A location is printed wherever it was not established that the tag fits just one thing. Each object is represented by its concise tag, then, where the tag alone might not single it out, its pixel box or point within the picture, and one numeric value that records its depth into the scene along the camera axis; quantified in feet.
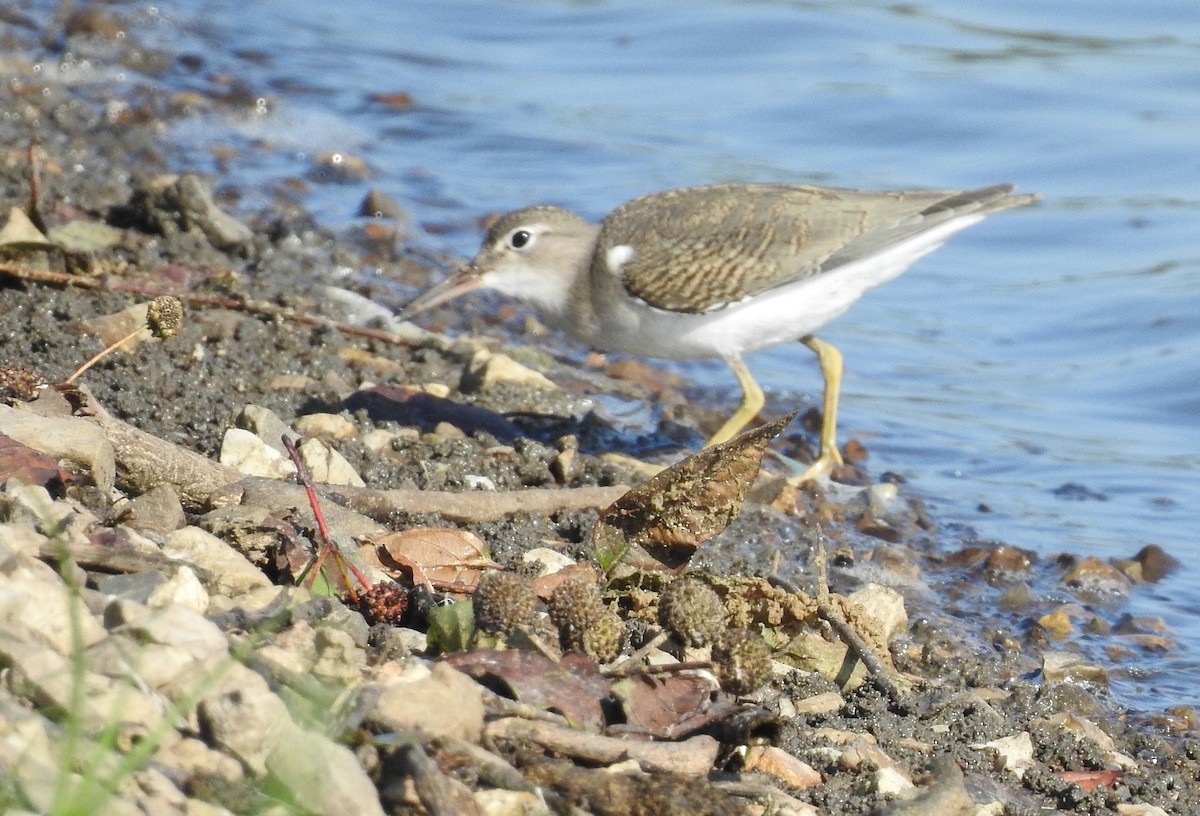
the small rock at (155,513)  23.91
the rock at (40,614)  18.32
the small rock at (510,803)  18.49
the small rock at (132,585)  20.53
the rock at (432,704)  18.74
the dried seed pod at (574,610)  22.68
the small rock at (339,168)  69.26
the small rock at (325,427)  35.01
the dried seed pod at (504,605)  22.03
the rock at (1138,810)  23.99
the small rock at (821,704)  25.04
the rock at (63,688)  16.99
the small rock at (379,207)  63.93
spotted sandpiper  45.42
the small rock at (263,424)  31.63
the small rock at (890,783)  21.98
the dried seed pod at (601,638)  22.72
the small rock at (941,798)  21.34
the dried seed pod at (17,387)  27.53
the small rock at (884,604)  30.55
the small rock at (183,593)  20.49
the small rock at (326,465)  31.04
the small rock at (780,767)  21.70
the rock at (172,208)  49.62
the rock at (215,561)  22.34
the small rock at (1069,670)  32.50
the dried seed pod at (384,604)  23.31
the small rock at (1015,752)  24.79
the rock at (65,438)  24.61
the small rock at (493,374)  43.19
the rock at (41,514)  21.61
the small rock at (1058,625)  36.42
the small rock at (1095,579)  39.60
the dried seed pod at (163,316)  27.78
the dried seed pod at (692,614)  23.11
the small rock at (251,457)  29.68
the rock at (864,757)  22.61
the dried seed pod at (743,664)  22.27
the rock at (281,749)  16.66
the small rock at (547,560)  27.40
